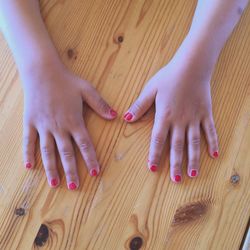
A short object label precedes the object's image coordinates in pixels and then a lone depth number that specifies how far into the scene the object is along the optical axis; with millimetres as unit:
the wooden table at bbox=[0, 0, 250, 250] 551
